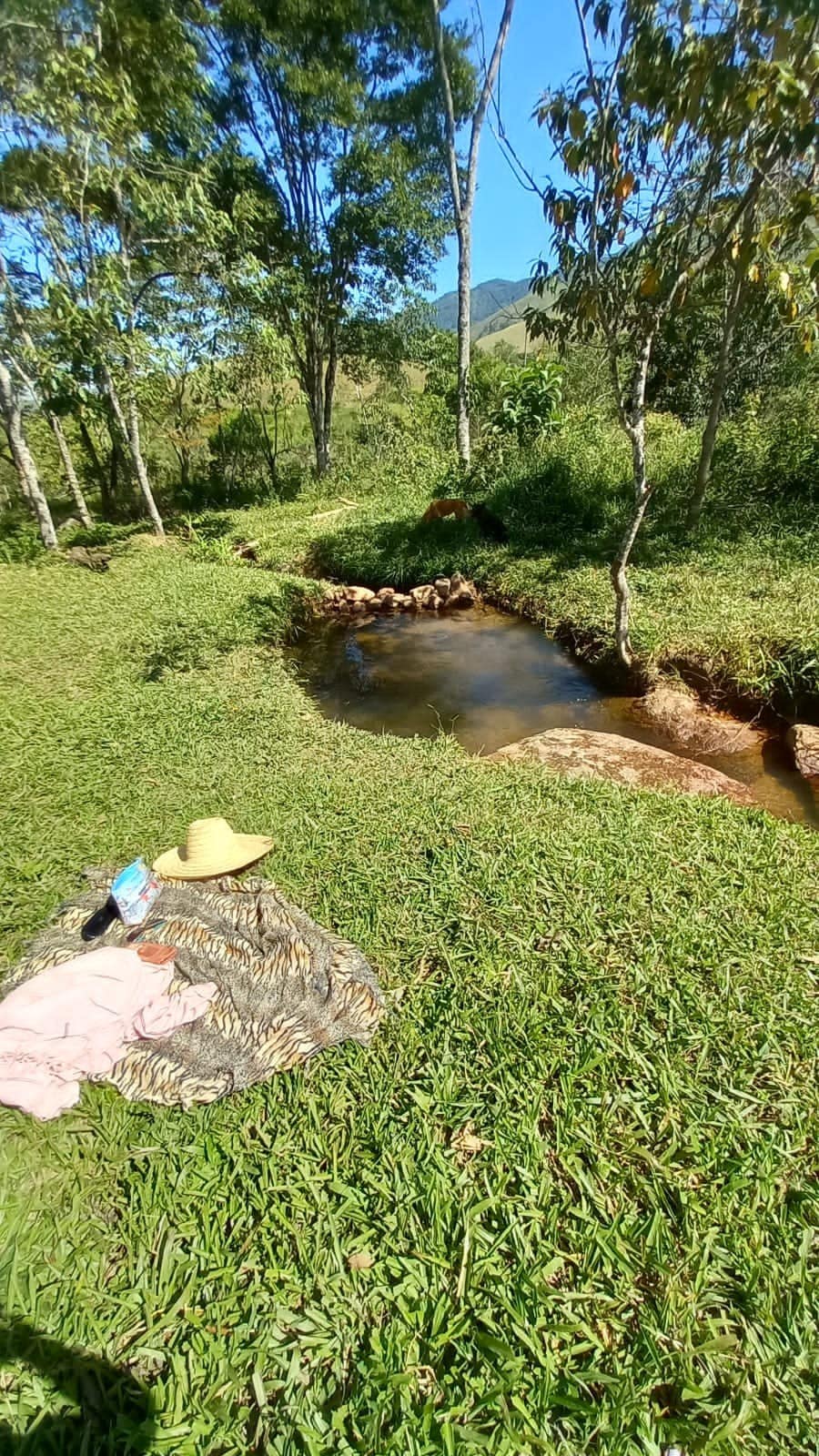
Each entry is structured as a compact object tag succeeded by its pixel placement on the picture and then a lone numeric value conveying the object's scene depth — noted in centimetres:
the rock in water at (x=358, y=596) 718
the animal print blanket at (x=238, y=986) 173
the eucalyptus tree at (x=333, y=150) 886
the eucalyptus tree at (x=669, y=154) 263
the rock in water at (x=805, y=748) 346
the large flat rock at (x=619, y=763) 324
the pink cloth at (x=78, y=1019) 166
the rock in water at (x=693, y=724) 385
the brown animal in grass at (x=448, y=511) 831
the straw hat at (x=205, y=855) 243
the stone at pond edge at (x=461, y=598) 704
